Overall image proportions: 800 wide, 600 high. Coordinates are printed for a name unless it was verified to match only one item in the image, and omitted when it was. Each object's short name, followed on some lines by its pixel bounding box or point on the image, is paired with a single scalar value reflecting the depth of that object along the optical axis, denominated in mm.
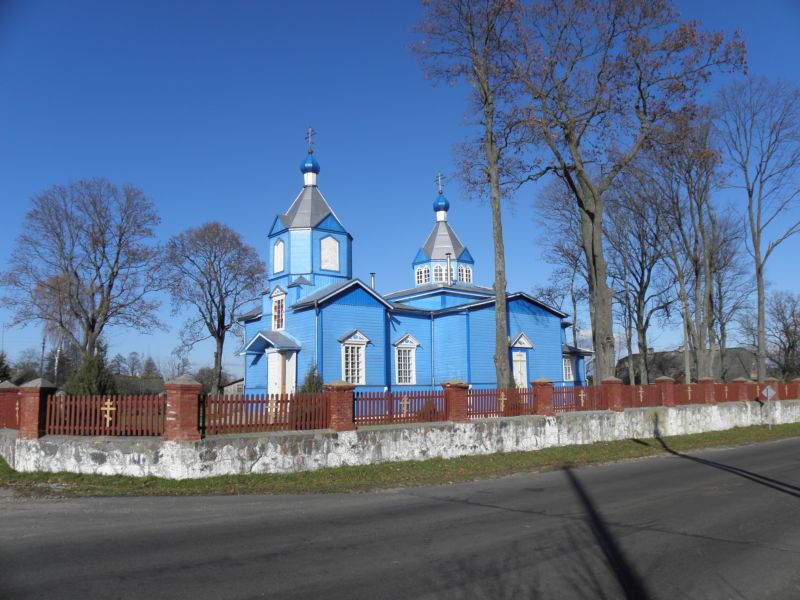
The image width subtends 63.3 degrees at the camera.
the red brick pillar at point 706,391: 26031
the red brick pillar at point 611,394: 20922
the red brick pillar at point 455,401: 15906
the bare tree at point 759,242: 33469
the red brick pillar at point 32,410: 12844
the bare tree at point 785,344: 58812
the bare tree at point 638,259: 36281
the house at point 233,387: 45250
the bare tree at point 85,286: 35594
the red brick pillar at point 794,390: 32938
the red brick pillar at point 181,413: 12008
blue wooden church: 27016
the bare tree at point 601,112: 22234
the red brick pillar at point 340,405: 13820
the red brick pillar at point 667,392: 23578
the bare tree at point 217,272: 40562
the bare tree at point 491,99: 21969
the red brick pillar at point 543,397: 18297
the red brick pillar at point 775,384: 30692
